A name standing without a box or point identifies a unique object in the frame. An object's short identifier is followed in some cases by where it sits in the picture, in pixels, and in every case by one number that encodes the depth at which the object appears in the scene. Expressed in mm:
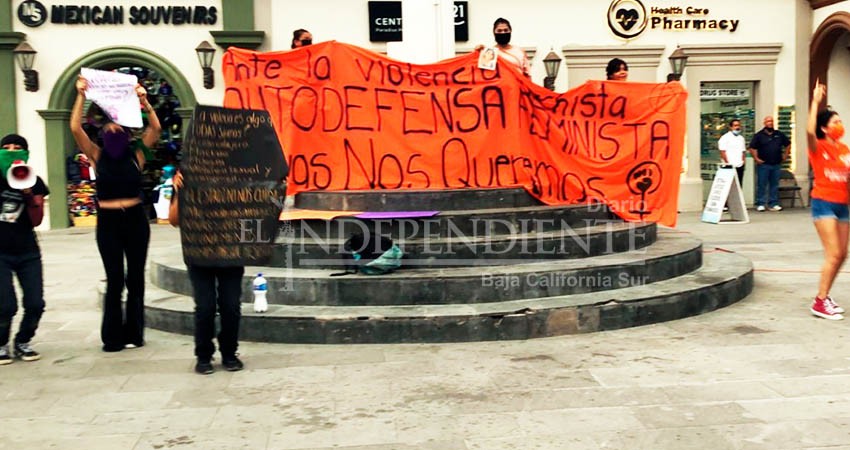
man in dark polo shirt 15727
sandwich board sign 13781
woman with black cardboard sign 5250
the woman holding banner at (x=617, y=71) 9016
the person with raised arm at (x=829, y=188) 6430
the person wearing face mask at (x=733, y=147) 15164
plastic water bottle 6191
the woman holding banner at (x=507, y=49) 8648
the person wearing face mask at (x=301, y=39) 8609
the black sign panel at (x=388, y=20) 16016
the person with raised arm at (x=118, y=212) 5664
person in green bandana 5547
